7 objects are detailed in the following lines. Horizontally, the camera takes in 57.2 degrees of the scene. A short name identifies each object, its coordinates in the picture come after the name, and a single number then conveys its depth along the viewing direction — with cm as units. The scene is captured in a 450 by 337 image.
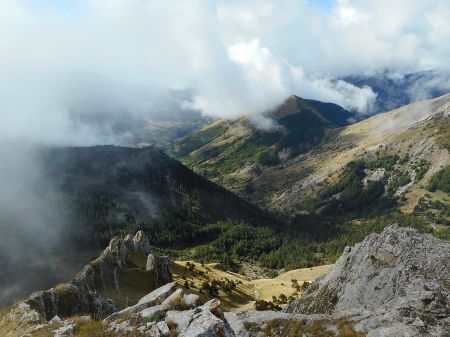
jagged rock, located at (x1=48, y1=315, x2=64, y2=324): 4418
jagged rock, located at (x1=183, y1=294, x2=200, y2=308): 3250
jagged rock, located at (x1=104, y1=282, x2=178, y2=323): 3656
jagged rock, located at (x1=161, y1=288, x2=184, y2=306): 3388
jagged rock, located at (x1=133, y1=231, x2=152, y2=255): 17350
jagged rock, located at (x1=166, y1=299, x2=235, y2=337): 2795
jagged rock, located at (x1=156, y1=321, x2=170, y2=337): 2892
